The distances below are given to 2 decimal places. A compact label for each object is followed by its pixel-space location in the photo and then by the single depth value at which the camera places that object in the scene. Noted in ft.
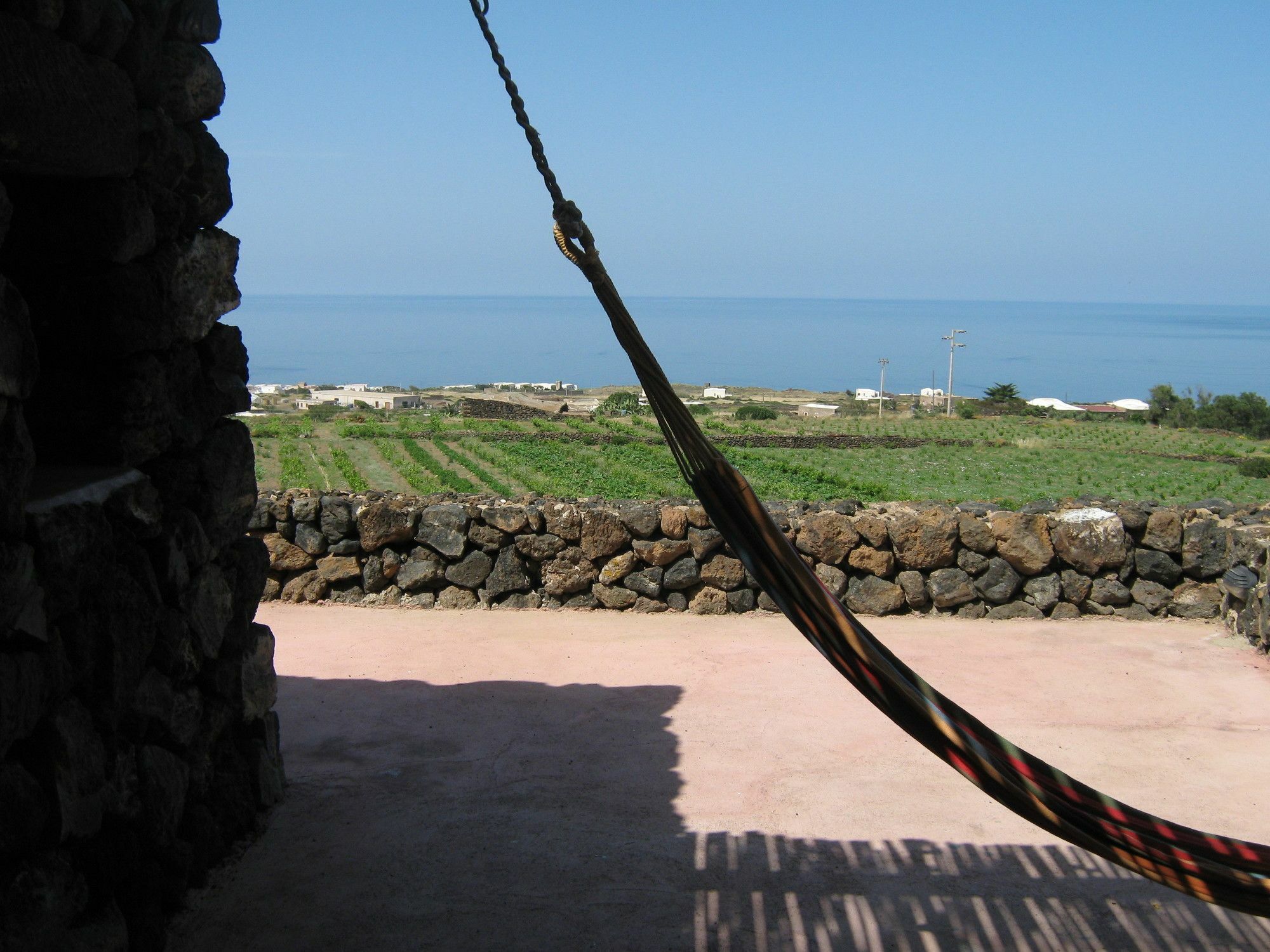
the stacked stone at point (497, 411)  114.52
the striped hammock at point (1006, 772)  9.43
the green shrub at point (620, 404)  129.29
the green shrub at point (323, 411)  129.59
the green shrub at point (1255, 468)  73.05
